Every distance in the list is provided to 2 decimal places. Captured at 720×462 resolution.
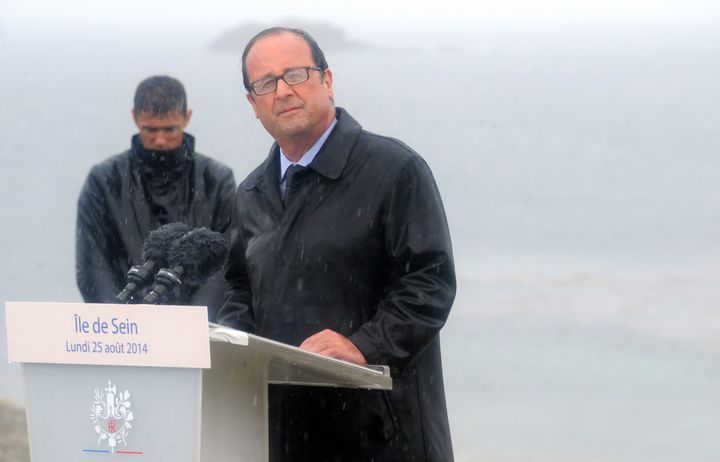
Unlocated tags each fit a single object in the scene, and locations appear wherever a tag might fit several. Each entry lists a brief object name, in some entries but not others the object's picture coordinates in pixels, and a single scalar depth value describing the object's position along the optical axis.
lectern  4.45
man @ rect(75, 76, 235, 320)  9.41
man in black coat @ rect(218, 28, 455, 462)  5.79
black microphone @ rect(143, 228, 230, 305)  5.23
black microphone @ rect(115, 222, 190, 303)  5.38
